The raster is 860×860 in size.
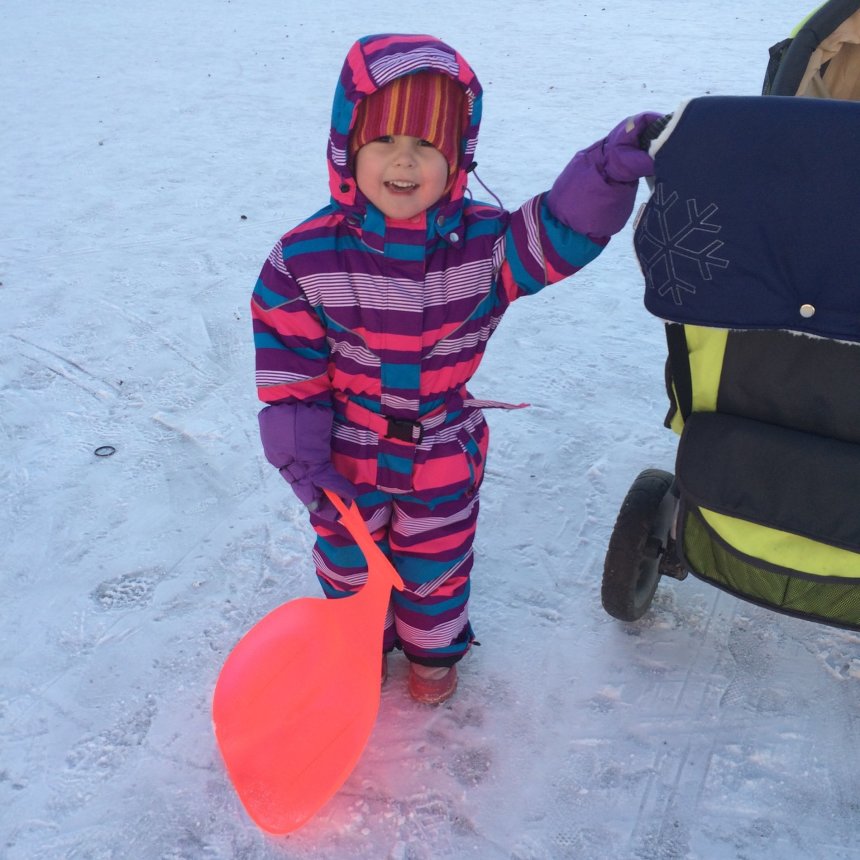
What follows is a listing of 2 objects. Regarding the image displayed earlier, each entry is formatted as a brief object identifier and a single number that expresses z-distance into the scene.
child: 1.34
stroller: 1.25
